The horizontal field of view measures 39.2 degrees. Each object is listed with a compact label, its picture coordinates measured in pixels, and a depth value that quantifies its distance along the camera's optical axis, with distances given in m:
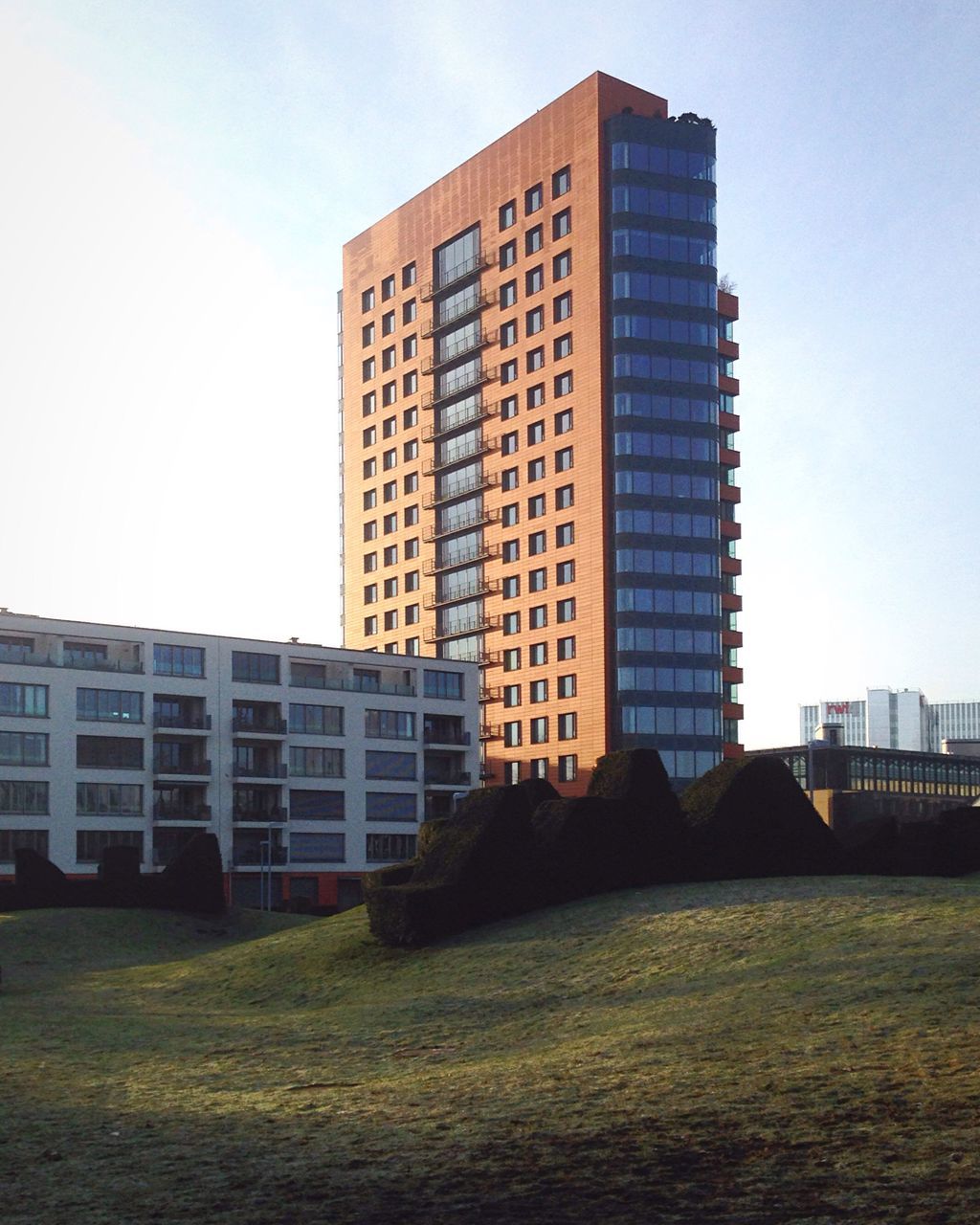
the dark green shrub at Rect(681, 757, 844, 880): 36.31
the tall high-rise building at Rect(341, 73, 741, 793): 105.38
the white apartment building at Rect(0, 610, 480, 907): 83.94
